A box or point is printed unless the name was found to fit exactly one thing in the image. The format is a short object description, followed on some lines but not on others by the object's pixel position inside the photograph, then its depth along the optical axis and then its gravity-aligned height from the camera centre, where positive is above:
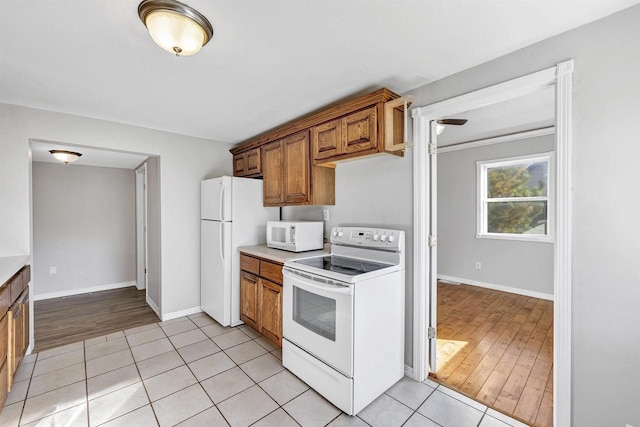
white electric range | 1.85 -0.81
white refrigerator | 3.19 -0.27
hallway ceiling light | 3.48 +0.72
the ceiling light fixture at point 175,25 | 1.34 +0.94
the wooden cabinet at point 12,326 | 1.81 -0.85
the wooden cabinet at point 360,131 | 2.18 +0.64
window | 4.17 +0.17
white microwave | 2.87 -0.28
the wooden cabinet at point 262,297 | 2.64 -0.89
